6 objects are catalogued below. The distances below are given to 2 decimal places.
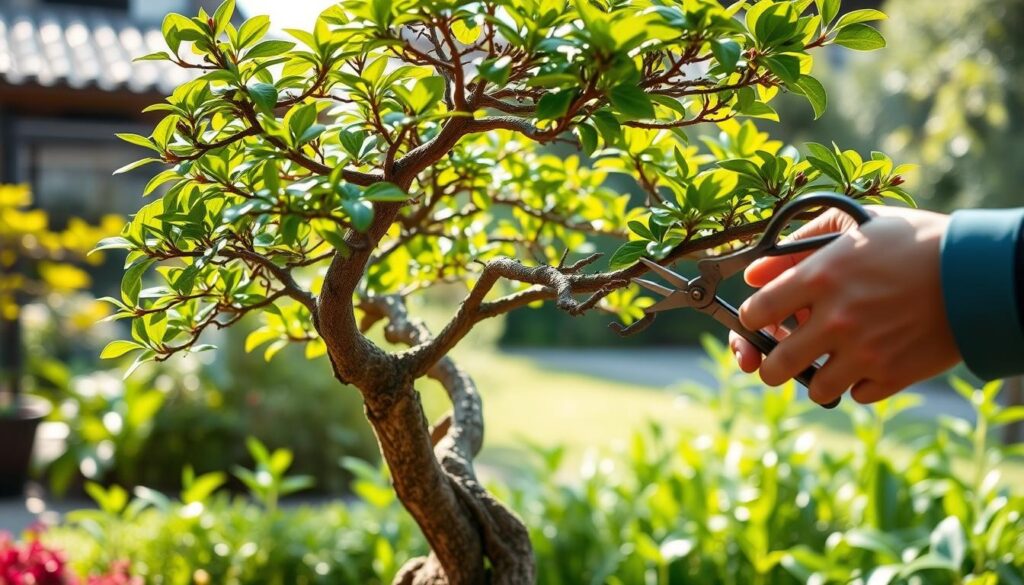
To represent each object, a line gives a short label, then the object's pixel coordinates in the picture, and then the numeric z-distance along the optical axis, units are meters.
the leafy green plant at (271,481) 2.54
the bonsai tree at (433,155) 0.91
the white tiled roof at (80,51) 5.07
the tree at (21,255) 4.78
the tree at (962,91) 6.16
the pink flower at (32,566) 1.90
